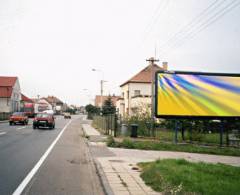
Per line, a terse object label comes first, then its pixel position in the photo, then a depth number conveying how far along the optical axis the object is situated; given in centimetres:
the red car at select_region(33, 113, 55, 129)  3078
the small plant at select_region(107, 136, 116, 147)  1624
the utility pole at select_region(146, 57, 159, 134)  2202
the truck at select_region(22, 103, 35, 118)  6612
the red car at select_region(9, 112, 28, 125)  3728
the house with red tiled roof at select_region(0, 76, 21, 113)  7456
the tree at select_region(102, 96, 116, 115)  5755
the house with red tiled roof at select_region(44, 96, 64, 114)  18550
